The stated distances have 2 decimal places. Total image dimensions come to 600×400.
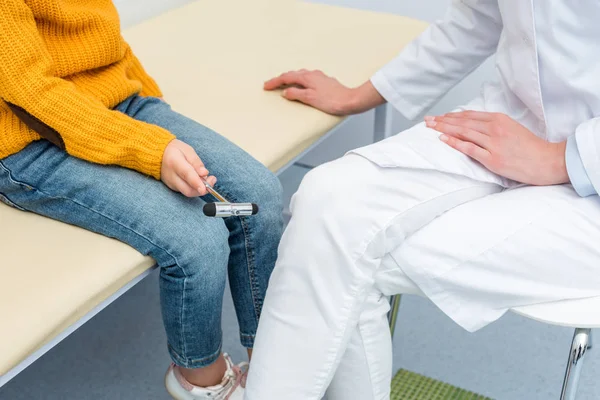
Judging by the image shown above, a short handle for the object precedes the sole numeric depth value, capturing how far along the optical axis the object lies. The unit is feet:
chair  5.07
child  5.44
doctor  5.13
